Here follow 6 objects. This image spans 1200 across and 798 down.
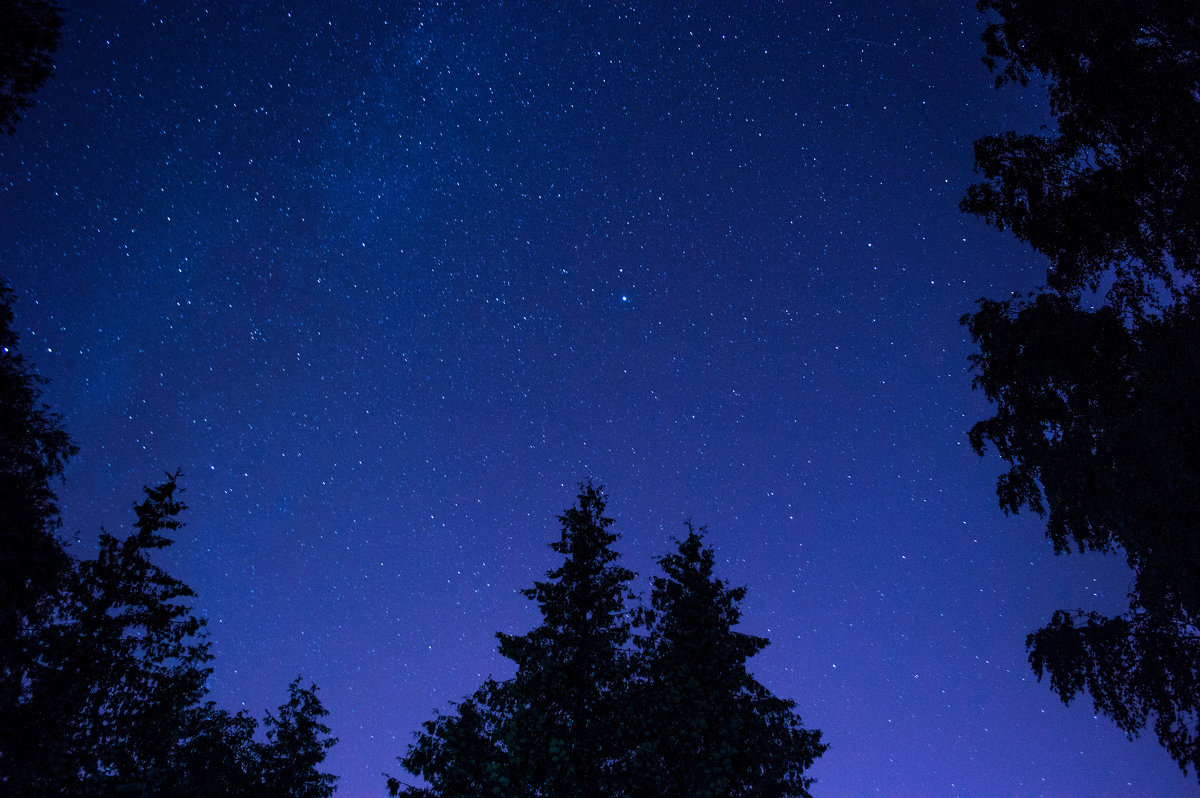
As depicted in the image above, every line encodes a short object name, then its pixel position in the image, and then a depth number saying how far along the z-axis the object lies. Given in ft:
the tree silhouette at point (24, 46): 26.86
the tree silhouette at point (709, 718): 51.93
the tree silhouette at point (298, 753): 84.64
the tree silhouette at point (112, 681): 43.06
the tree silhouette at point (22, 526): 37.11
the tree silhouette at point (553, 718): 50.60
